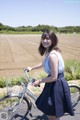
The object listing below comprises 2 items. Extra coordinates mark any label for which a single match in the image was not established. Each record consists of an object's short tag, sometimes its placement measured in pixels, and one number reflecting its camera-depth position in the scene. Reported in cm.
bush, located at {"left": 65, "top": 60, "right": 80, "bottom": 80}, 425
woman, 170
